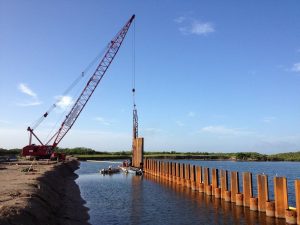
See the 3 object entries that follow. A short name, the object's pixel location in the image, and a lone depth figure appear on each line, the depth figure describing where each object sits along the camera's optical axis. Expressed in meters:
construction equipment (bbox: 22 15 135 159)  51.27
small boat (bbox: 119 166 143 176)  38.44
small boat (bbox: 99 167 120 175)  40.52
